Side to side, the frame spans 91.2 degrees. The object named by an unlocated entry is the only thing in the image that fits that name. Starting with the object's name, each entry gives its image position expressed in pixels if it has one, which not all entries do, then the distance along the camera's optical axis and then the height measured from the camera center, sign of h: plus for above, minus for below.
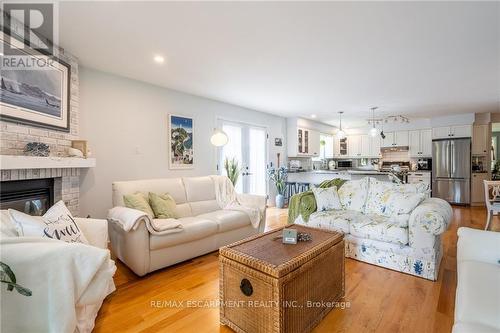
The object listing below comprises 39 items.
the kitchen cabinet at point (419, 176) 6.79 -0.27
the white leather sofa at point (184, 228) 2.47 -0.72
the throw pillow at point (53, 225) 1.53 -0.41
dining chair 3.54 -0.45
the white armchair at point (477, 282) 1.09 -0.66
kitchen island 5.43 -0.21
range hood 7.34 +0.55
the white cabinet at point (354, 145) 8.16 +0.72
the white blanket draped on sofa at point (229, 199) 3.49 -0.51
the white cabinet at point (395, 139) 7.28 +0.83
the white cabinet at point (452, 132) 6.25 +0.92
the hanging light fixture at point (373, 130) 5.48 +0.85
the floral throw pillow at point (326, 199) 3.38 -0.45
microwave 8.45 +0.09
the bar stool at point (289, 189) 6.31 -0.59
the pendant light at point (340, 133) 5.94 +0.81
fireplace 2.18 -0.28
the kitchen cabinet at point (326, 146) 8.03 +0.69
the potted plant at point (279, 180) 6.09 -0.35
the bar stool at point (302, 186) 6.03 -0.50
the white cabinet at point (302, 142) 6.62 +0.69
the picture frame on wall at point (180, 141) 4.13 +0.43
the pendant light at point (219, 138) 4.15 +0.48
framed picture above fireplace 2.11 +0.75
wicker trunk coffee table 1.47 -0.78
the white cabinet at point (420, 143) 6.91 +0.68
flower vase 6.07 -0.85
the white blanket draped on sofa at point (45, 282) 1.24 -0.61
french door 5.17 +0.30
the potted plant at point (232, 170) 4.96 -0.07
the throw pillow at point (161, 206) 2.94 -0.49
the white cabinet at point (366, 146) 7.95 +0.68
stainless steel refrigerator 6.19 -0.06
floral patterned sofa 2.39 -0.63
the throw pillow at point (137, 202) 2.73 -0.41
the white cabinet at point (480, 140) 6.22 +0.69
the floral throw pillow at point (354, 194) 3.30 -0.39
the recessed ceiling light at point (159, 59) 2.84 +1.28
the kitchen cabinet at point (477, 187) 6.18 -0.52
